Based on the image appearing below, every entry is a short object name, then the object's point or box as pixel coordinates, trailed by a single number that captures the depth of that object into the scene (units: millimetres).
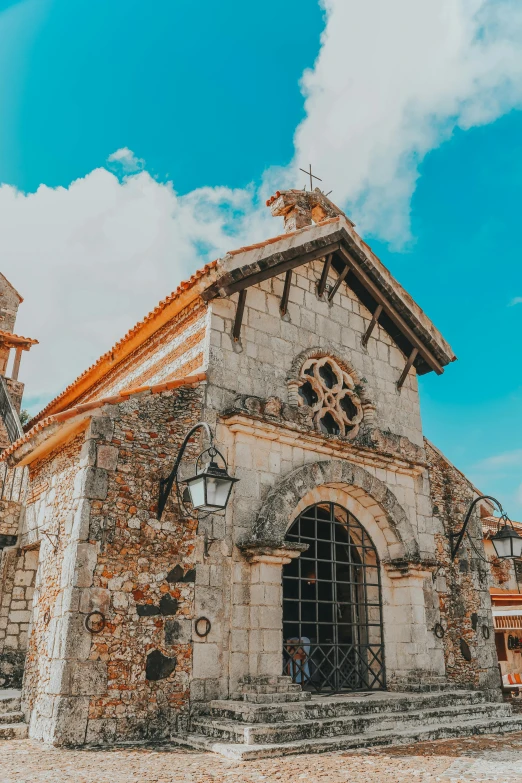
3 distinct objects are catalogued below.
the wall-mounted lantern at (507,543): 8023
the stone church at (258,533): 6246
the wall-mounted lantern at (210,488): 5855
